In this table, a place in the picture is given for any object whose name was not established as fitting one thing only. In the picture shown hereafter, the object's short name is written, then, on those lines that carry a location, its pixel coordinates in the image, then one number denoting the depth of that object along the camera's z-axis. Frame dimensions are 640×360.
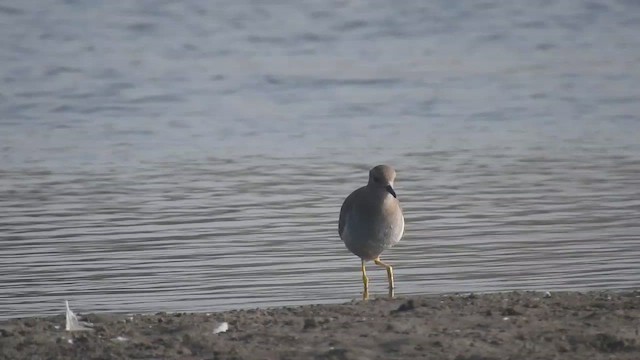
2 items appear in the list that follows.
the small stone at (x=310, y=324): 16.27
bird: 19.83
